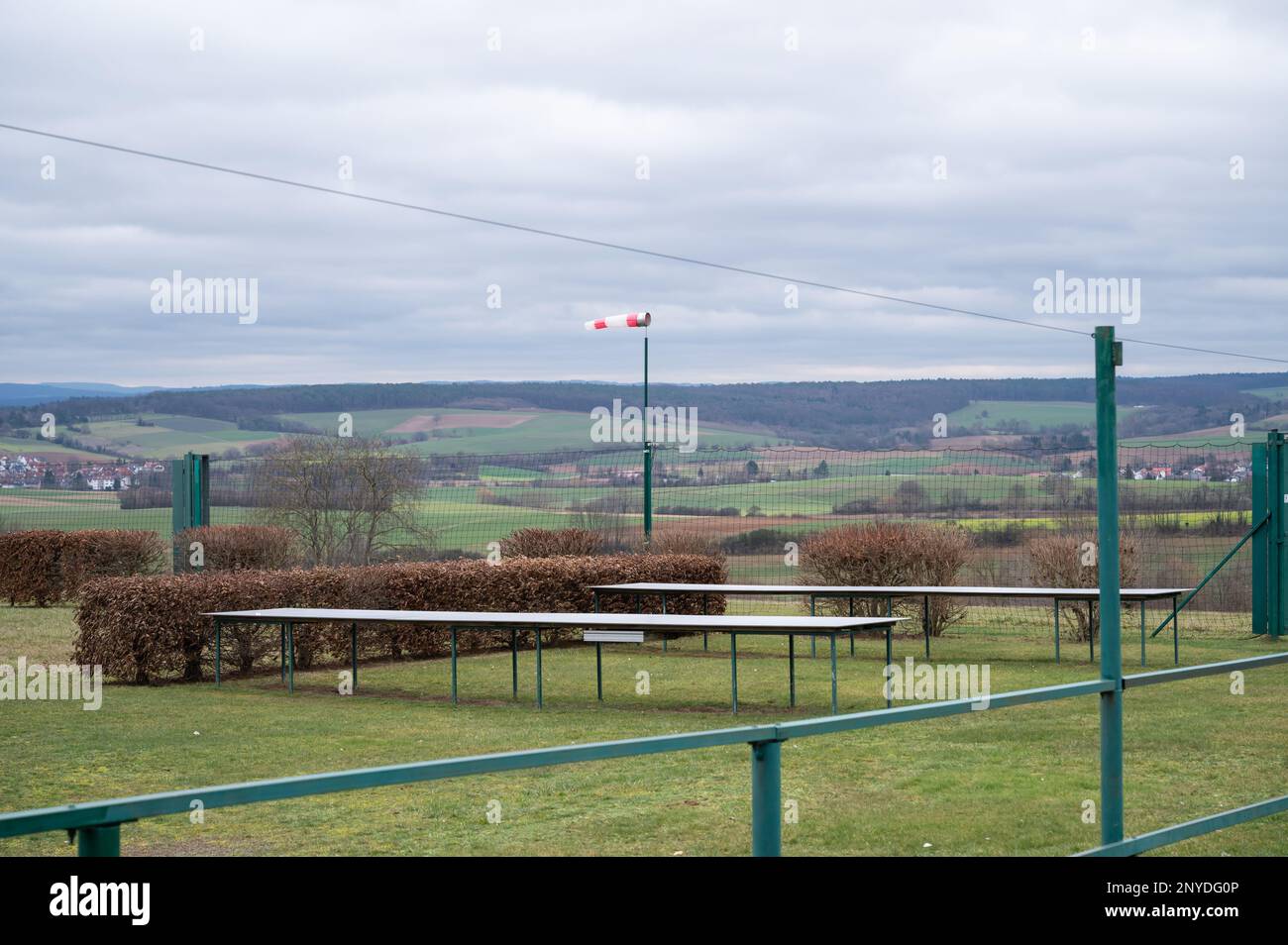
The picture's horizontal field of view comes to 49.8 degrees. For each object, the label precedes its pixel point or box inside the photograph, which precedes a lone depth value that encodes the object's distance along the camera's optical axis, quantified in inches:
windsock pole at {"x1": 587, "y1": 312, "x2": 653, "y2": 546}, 717.3
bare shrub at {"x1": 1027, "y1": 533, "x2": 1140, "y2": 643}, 623.5
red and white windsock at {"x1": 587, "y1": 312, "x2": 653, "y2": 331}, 772.0
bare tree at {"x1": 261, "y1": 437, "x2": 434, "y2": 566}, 730.8
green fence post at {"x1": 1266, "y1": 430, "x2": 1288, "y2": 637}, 567.8
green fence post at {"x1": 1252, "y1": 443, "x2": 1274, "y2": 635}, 579.8
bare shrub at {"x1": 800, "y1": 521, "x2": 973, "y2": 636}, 648.4
